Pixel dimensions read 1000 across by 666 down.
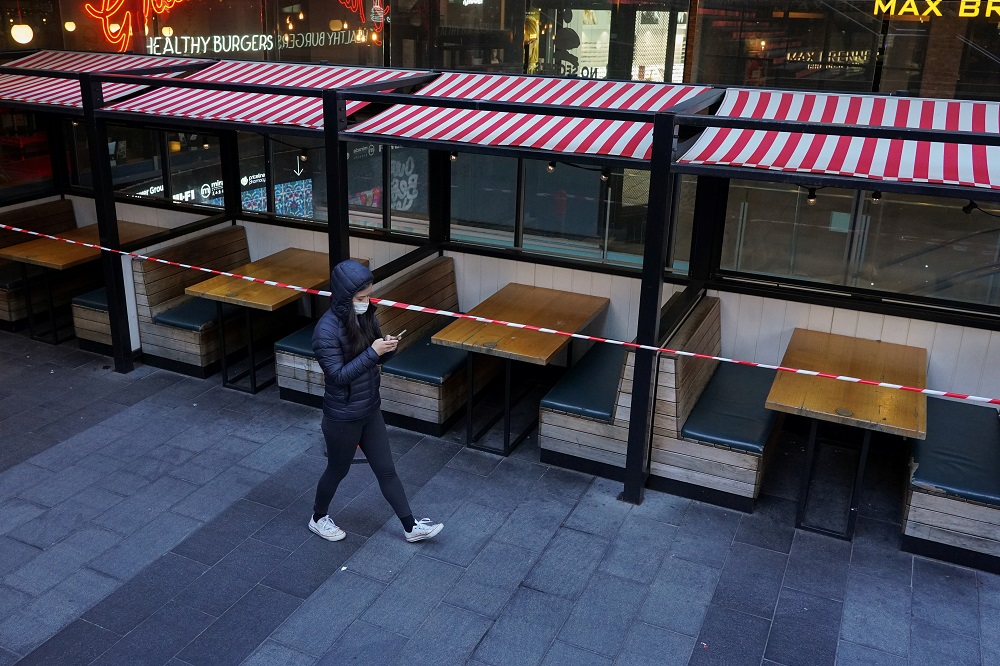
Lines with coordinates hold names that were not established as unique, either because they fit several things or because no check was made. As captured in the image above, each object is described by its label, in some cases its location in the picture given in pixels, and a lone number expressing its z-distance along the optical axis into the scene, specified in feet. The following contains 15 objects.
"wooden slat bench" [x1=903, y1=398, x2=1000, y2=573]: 17.26
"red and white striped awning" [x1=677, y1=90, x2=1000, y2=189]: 16.84
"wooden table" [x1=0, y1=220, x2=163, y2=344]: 26.43
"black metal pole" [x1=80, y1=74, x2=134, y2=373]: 24.12
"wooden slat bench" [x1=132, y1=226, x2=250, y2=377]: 25.53
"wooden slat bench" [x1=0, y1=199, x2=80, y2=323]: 28.78
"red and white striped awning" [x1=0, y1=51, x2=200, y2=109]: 26.35
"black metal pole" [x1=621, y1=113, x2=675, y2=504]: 17.63
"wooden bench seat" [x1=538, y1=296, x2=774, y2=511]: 19.36
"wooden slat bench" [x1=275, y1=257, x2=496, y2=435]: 22.43
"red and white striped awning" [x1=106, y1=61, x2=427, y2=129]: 22.72
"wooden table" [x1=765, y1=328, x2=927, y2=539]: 17.67
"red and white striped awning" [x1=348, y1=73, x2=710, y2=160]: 19.43
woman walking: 15.92
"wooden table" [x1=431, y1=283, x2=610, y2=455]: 20.67
